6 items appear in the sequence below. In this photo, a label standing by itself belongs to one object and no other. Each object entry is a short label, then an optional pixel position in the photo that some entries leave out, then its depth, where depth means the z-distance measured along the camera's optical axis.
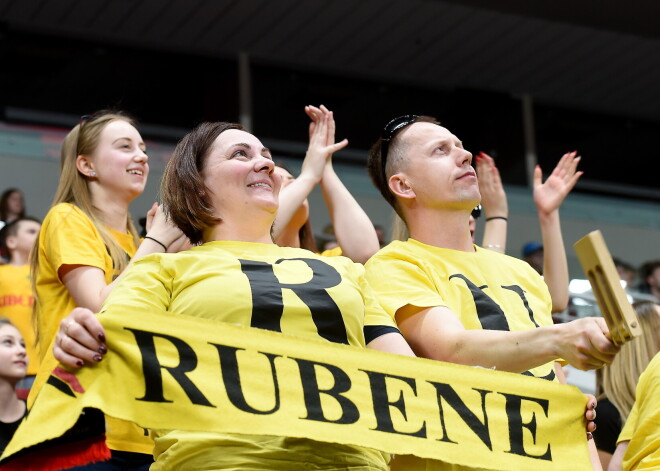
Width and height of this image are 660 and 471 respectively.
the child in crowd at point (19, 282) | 9.24
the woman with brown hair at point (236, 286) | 3.99
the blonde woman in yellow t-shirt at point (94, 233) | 5.37
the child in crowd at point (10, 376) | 7.40
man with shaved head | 4.36
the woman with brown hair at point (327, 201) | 6.45
